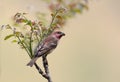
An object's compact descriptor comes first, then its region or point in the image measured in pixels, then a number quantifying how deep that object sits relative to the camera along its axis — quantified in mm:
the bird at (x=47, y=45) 9812
